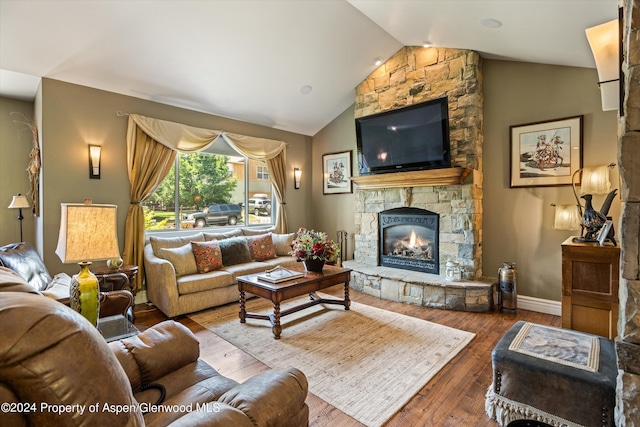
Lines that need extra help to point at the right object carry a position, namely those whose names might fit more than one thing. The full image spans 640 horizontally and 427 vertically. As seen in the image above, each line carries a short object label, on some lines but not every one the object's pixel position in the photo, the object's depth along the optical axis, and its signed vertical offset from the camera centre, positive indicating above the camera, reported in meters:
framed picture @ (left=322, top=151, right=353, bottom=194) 5.85 +0.73
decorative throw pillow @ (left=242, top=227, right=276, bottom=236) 5.23 -0.36
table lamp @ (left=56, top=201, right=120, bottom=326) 1.66 -0.18
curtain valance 4.23 +1.16
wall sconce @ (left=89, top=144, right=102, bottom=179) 3.83 +0.65
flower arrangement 3.57 -0.44
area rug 2.16 -1.28
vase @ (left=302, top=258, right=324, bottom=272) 3.62 -0.65
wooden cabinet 2.29 -0.63
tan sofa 3.60 -0.79
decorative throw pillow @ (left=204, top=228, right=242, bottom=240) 4.68 -0.38
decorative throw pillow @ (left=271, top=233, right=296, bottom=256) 5.19 -0.58
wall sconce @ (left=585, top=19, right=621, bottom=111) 1.97 +1.04
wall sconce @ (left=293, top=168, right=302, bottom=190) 6.23 +0.67
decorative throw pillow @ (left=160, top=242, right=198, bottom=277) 3.84 -0.61
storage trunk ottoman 1.58 -0.94
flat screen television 4.02 +1.01
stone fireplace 3.94 +0.20
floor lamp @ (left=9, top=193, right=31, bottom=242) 3.69 +0.13
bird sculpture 2.54 -0.10
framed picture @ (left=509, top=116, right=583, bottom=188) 3.53 +0.68
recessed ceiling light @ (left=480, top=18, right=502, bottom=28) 3.05 +1.89
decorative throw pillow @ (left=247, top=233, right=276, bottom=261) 4.79 -0.59
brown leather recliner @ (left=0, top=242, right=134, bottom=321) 2.42 -0.66
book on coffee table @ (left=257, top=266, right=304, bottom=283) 3.24 -0.73
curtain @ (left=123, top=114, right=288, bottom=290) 4.10 +0.79
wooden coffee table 3.06 -0.83
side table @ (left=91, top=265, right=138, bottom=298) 3.21 -0.64
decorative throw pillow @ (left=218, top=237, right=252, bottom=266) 4.40 -0.59
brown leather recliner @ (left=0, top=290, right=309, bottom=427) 0.60 -0.35
